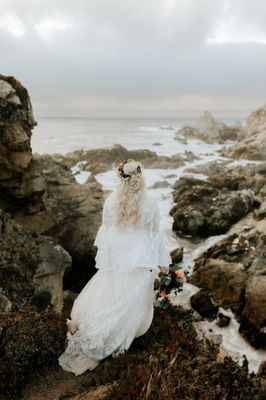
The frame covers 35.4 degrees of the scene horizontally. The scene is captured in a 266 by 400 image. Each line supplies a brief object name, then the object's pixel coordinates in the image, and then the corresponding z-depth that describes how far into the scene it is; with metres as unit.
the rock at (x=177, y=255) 16.47
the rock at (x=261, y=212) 20.15
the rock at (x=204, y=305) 12.95
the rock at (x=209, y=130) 69.69
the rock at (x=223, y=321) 12.45
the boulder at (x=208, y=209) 19.69
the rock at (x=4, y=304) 7.26
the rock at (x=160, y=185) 29.00
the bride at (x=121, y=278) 5.19
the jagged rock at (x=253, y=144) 39.09
